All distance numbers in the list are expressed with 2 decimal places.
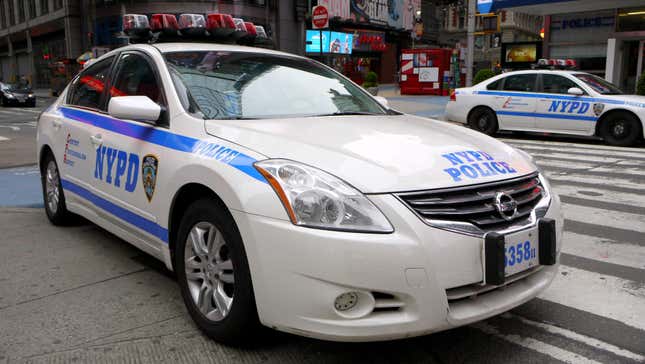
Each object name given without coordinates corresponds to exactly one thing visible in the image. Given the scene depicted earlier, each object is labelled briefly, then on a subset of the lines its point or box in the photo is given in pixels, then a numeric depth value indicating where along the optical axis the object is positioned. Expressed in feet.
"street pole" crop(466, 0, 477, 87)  62.28
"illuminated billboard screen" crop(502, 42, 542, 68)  66.23
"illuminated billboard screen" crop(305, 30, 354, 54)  146.41
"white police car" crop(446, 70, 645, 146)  36.06
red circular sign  42.88
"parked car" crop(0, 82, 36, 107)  91.97
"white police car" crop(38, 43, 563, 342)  7.92
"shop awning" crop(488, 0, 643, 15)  61.57
